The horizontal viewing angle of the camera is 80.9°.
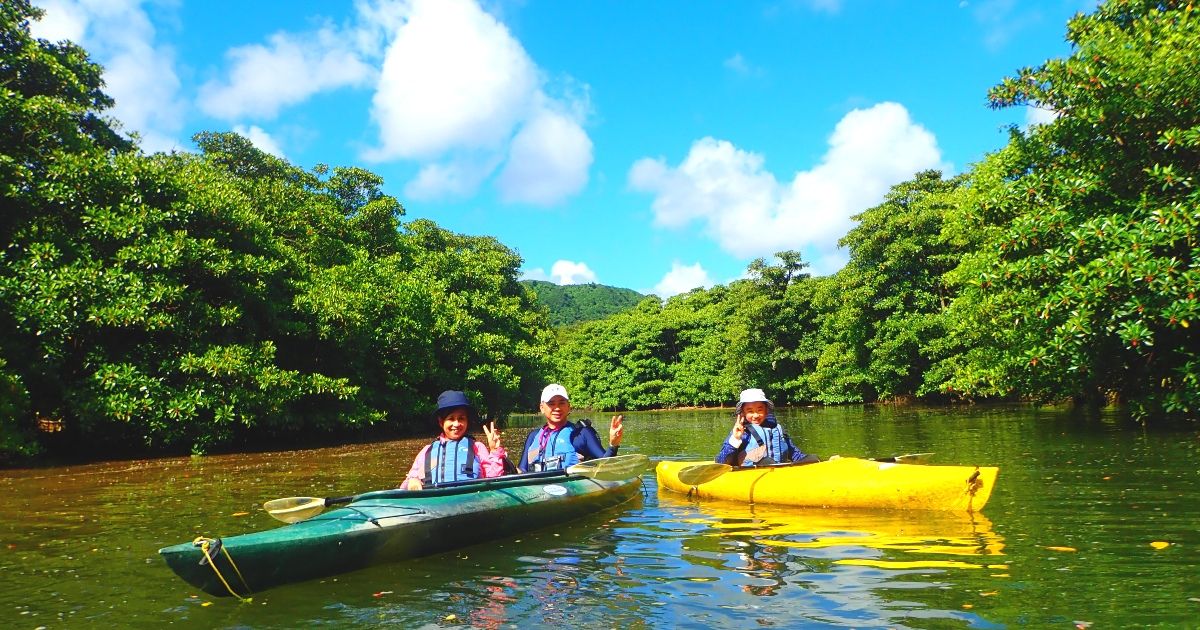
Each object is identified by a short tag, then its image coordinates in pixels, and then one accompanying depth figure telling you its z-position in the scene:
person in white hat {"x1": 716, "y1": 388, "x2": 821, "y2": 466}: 8.88
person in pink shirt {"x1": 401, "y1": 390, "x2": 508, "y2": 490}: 7.04
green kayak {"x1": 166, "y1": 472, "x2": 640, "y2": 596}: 4.61
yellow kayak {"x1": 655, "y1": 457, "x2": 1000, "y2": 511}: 6.78
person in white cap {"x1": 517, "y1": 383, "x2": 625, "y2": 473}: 8.83
